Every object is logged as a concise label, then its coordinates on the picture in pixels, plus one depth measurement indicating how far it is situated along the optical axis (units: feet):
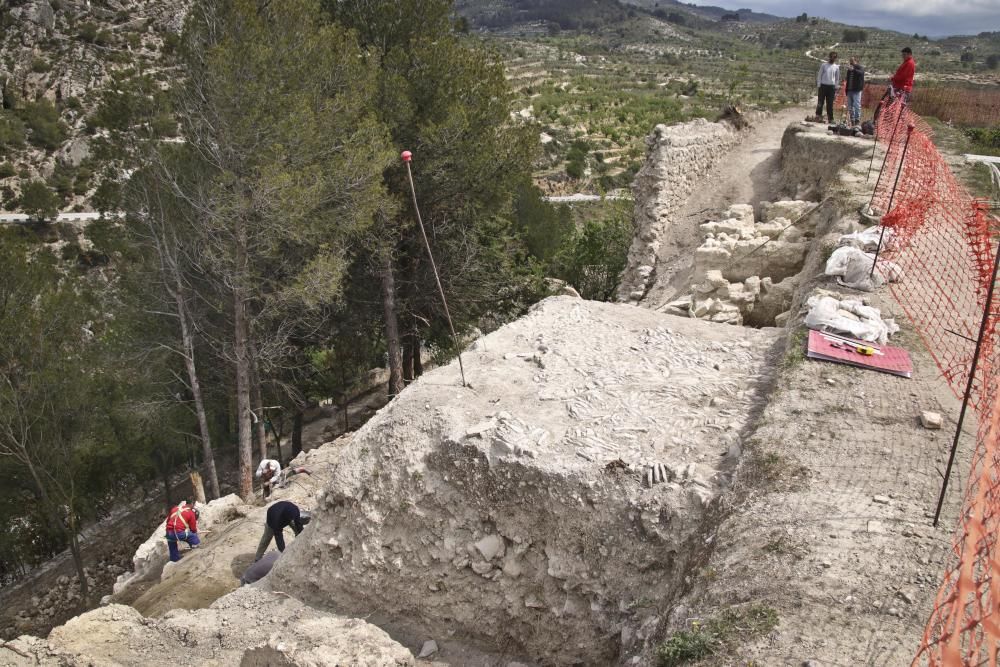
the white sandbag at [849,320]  27.58
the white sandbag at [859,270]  33.01
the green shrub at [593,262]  76.33
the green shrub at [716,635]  14.84
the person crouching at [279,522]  31.09
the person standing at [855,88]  56.70
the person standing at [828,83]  60.75
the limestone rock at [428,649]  24.79
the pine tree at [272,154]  40.29
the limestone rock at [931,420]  21.44
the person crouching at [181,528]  36.76
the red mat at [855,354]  25.48
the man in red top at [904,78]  52.90
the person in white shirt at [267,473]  40.73
